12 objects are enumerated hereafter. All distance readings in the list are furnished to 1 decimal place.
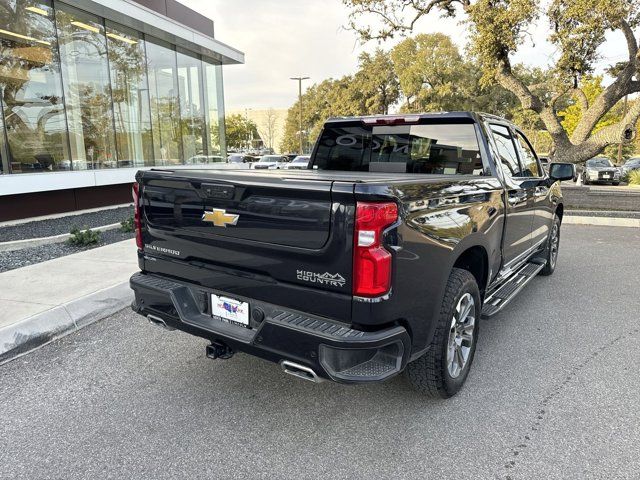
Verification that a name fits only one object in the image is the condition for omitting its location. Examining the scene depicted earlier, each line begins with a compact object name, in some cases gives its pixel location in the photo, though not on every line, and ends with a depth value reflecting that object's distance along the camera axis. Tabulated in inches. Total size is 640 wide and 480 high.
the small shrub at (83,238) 291.9
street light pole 1743.0
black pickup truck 90.4
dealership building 417.1
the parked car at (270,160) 997.9
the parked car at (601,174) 884.6
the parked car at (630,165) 954.1
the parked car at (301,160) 854.6
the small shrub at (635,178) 668.7
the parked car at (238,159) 1253.1
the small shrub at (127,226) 338.0
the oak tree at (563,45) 448.5
